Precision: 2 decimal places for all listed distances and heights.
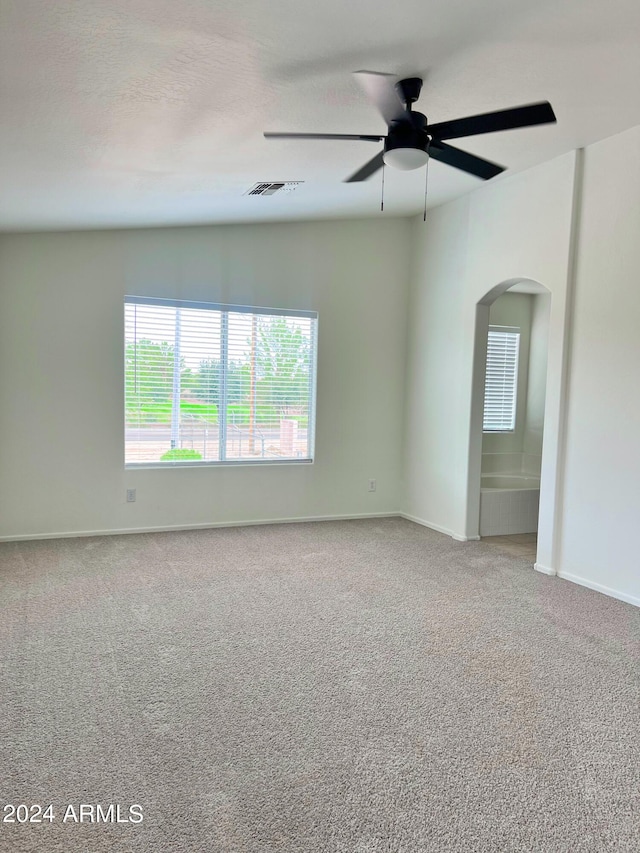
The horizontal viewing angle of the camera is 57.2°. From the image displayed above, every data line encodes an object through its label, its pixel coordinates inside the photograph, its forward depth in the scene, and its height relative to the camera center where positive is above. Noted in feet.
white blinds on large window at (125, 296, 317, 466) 17.42 +0.02
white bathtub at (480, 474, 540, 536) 18.06 -3.61
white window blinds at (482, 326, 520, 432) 22.47 +0.55
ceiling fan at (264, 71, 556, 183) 8.02 +3.88
